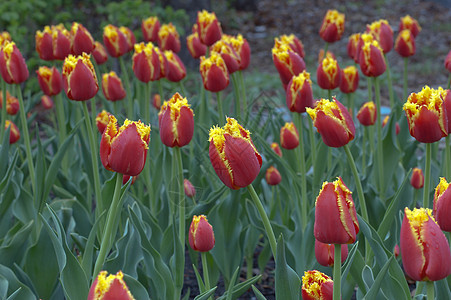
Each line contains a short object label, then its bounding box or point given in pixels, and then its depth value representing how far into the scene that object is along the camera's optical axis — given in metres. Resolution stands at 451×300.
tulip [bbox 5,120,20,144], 2.59
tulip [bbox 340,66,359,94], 2.53
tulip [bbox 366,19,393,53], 2.60
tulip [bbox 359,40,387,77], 2.17
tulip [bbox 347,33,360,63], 2.90
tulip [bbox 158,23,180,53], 2.83
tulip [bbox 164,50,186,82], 2.51
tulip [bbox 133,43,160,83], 2.26
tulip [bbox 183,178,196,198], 2.03
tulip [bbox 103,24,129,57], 2.70
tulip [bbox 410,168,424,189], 2.32
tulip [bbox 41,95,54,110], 3.48
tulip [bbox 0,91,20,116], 2.91
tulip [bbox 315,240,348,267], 1.37
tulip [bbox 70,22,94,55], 2.43
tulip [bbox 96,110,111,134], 2.32
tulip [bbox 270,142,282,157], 2.48
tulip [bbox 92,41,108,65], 2.86
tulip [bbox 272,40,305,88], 2.09
